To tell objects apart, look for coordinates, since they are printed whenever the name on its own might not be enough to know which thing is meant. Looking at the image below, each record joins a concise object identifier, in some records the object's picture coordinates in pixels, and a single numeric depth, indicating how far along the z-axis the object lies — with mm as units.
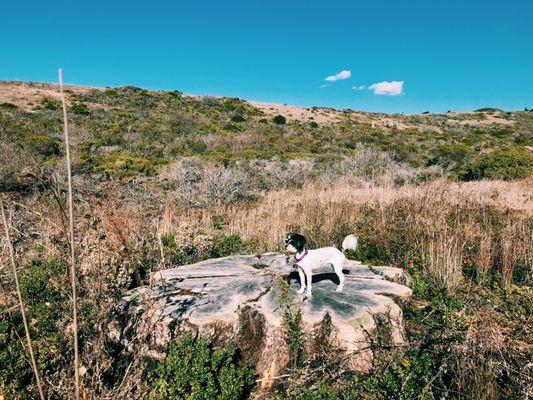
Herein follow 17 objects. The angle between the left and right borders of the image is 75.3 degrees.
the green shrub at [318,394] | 2584
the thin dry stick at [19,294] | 1405
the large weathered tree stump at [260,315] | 3215
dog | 3389
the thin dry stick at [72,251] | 1151
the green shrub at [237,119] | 31744
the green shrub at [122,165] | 13018
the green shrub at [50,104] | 28609
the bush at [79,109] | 27133
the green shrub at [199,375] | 2789
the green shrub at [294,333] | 3111
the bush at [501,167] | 13984
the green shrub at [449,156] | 18328
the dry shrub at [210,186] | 10016
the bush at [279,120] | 33981
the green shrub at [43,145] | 14969
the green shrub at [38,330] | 3180
